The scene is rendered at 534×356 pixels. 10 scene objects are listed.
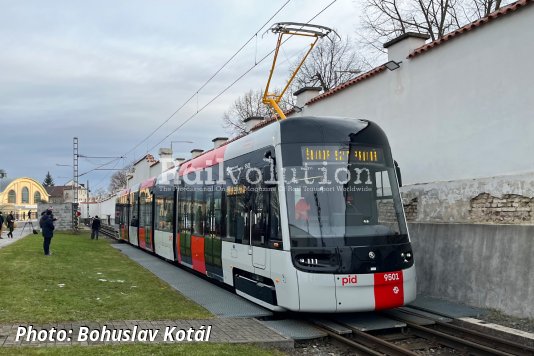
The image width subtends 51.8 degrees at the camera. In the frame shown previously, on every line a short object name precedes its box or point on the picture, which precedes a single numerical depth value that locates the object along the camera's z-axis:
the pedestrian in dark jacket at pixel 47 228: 17.16
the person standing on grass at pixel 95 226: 31.94
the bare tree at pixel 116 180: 95.56
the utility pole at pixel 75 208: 37.41
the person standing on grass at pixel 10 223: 29.02
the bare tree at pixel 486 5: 24.44
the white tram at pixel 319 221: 7.95
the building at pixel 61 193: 106.06
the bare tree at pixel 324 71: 42.22
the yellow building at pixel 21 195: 91.34
